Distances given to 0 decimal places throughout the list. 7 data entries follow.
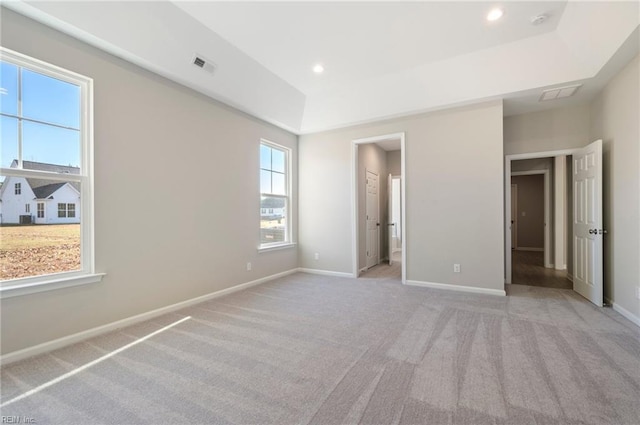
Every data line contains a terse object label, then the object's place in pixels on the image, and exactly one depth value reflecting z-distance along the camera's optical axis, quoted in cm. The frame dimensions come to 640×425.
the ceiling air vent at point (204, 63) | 299
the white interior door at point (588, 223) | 333
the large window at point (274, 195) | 466
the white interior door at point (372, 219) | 569
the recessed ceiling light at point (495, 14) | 257
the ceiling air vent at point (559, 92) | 346
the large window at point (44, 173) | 216
